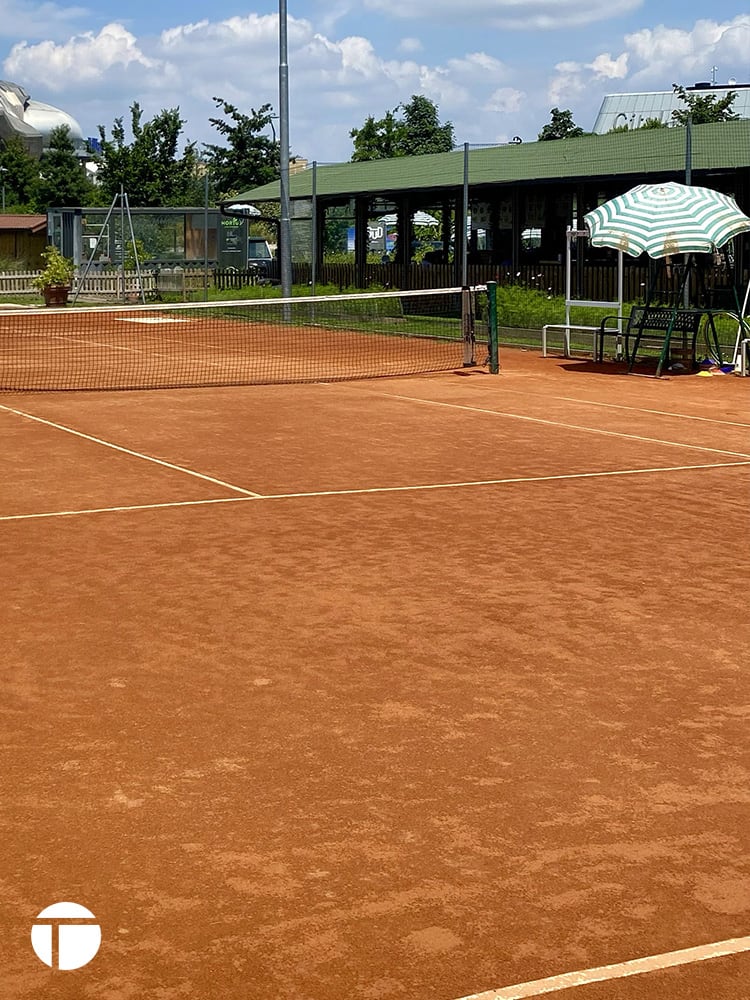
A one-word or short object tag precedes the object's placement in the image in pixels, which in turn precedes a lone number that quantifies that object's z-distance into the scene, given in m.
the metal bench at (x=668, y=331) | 19.11
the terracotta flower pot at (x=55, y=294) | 34.72
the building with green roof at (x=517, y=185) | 26.78
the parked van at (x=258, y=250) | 56.08
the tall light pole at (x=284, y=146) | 26.81
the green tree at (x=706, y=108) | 49.25
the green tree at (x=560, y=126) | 72.81
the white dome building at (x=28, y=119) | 133.35
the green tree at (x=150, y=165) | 57.88
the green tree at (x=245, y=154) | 65.00
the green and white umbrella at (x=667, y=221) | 18.30
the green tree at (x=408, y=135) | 65.31
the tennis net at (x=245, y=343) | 19.11
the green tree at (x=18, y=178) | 74.69
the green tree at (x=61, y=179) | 70.25
